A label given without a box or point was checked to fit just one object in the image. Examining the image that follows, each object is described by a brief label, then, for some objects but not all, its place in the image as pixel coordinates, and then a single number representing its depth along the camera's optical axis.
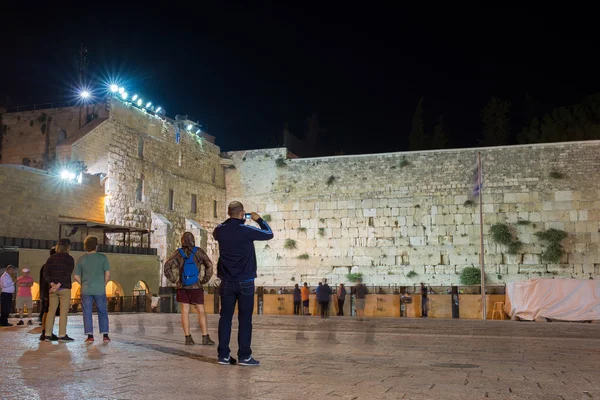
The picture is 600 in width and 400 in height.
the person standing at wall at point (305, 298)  20.44
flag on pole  20.70
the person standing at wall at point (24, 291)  12.14
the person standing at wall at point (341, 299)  20.64
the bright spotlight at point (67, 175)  22.14
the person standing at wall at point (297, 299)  20.55
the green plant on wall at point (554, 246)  25.97
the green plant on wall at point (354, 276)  28.08
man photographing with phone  5.23
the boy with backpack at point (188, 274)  6.82
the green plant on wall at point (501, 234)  26.67
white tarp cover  15.56
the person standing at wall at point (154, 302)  21.63
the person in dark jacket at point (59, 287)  7.34
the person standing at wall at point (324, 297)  19.02
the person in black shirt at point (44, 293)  8.08
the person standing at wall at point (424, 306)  18.88
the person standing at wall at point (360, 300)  19.69
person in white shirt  10.60
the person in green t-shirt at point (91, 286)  7.17
